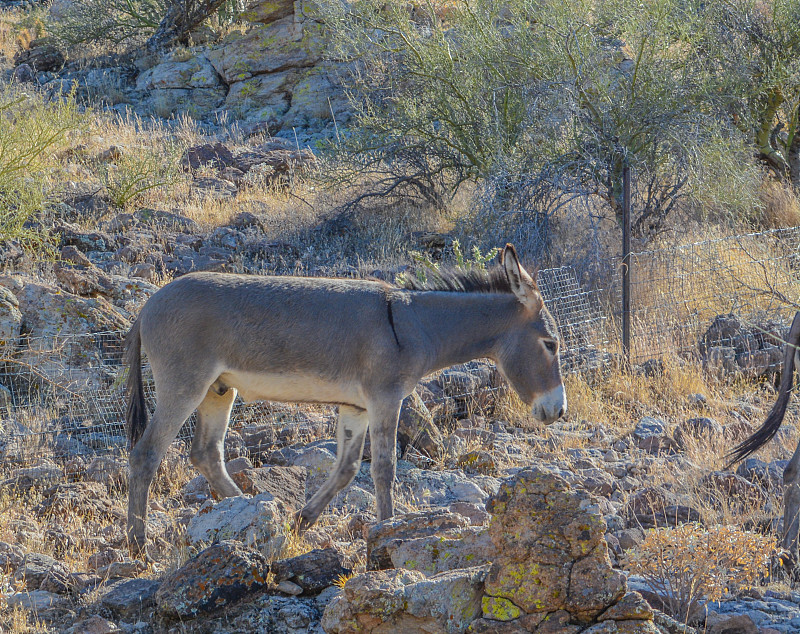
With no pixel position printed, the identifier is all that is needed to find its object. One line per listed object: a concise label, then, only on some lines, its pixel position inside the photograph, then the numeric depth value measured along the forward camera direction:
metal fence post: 19.23
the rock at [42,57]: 43.25
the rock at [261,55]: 40.03
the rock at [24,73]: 40.84
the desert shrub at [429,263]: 14.18
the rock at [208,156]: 32.06
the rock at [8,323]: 15.81
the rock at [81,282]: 18.03
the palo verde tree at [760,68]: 30.58
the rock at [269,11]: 41.37
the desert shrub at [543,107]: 24.53
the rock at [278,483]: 12.76
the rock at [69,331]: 15.78
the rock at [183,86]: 39.69
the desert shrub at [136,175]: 27.08
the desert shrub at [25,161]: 21.75
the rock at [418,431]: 15.06
